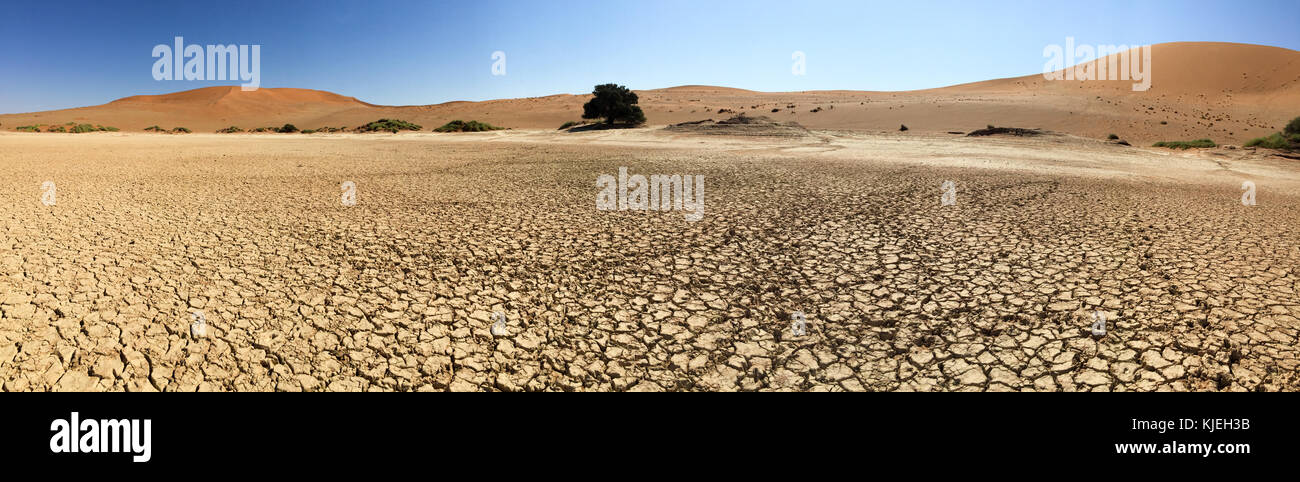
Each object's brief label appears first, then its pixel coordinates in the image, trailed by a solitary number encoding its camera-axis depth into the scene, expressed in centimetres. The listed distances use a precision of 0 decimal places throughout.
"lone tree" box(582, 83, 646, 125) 3180
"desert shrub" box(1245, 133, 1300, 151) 1731
